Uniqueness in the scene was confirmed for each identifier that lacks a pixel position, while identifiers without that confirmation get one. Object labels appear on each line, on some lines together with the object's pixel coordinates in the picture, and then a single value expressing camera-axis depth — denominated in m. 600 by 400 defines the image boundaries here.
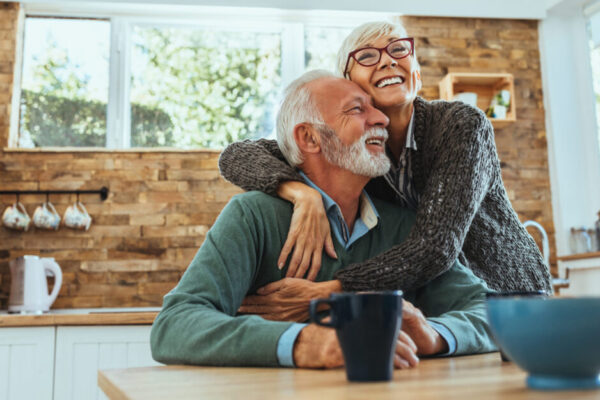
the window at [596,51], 3.81
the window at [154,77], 3.60
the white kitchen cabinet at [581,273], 3.37
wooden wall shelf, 3.64
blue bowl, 0.54
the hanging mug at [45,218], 3.25
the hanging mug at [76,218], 3.30
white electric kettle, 3.03
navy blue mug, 0.64
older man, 0.86
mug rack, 3.35
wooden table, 0.57
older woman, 1.20
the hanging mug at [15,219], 3.23
